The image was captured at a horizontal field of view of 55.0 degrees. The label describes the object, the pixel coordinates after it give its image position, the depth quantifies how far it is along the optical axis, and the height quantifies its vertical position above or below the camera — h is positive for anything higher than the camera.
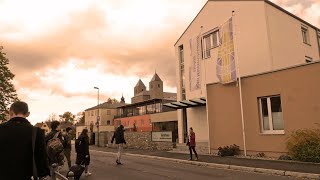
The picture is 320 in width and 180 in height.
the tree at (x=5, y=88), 34.19 +5.40
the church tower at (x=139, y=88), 124.00 +18.03
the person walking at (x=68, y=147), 12.05 -0.53
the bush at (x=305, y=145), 13.44 -0.71
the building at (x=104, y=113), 96.72 +6.44
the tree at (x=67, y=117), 121.31 +6.74
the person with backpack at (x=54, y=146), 8.90 -0.33
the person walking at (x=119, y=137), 15.66 -0.20
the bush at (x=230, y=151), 17.84 -1.16
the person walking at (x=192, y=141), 17.25 -0.52
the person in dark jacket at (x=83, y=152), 11.26 -0.66
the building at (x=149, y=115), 57.22 +3.78
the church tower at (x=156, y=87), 109.79 +16.61
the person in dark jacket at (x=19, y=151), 3.41 -0.18
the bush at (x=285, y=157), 14.86 -1.33
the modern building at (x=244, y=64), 16.67 +5.12
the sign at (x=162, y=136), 26.14 -0.33
